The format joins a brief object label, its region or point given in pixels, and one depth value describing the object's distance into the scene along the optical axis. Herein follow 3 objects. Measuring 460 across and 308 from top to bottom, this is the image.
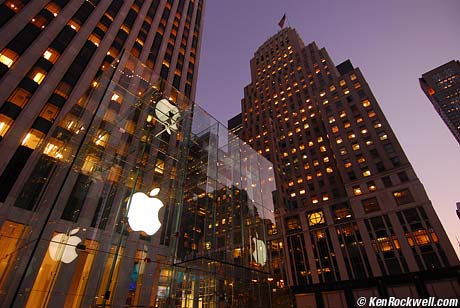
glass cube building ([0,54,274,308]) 10.55
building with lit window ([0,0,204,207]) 19.47
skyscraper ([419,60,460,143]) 171.50
